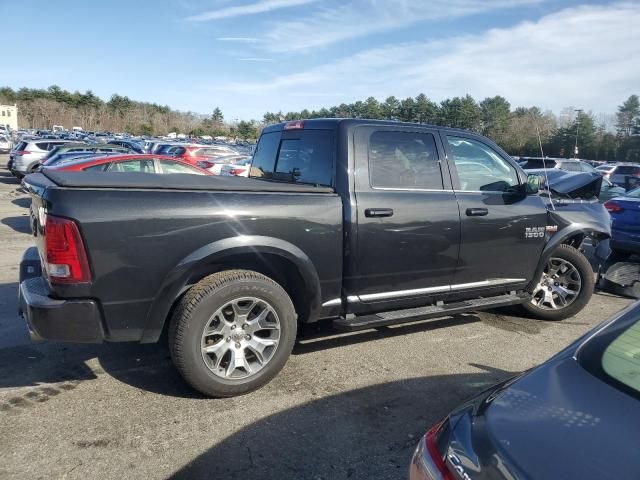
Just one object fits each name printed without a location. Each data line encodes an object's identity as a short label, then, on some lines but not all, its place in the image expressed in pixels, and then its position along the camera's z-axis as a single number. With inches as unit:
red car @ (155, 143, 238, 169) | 673.0
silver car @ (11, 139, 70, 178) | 712.4
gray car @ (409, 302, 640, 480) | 54.7
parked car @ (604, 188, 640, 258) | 289.3
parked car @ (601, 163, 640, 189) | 829.2
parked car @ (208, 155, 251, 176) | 632.9
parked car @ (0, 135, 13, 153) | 1423.5
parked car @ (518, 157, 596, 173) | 810.2
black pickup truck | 116.7
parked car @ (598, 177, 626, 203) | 539.8
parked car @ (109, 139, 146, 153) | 814.8
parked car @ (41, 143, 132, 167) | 552.2
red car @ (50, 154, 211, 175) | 396.8
